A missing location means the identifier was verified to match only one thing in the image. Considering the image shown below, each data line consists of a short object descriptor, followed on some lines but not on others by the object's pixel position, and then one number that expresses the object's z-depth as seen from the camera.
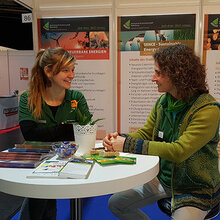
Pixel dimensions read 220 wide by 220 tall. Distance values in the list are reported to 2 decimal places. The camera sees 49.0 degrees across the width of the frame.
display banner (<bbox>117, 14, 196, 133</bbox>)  2.85
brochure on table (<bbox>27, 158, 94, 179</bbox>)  1.03
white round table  0.96
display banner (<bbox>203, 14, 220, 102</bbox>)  2.77
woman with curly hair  1.29
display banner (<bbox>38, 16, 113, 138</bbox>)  3.00
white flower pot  1.33
